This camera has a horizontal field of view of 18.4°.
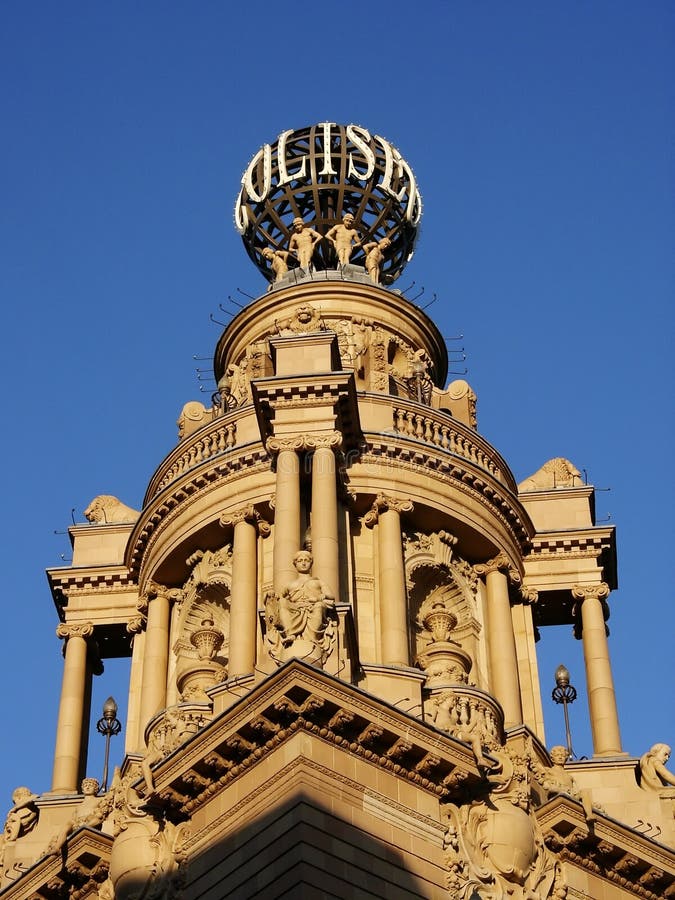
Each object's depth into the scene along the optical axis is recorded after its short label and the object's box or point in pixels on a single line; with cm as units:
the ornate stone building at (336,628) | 3328
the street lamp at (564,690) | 4522
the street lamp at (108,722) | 4431
